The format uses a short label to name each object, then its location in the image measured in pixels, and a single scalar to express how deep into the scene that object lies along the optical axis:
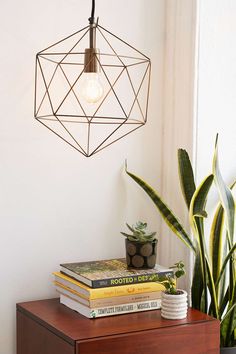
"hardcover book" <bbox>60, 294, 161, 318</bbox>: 2.24
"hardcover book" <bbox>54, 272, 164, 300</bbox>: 2.24
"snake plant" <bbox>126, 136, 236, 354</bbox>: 2.39
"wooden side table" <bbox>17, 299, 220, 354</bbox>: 2.09
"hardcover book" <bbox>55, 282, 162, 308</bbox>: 2.24
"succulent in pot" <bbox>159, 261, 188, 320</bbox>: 2.25
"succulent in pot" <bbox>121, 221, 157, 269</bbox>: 2.40
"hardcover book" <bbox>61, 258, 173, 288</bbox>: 2.28
